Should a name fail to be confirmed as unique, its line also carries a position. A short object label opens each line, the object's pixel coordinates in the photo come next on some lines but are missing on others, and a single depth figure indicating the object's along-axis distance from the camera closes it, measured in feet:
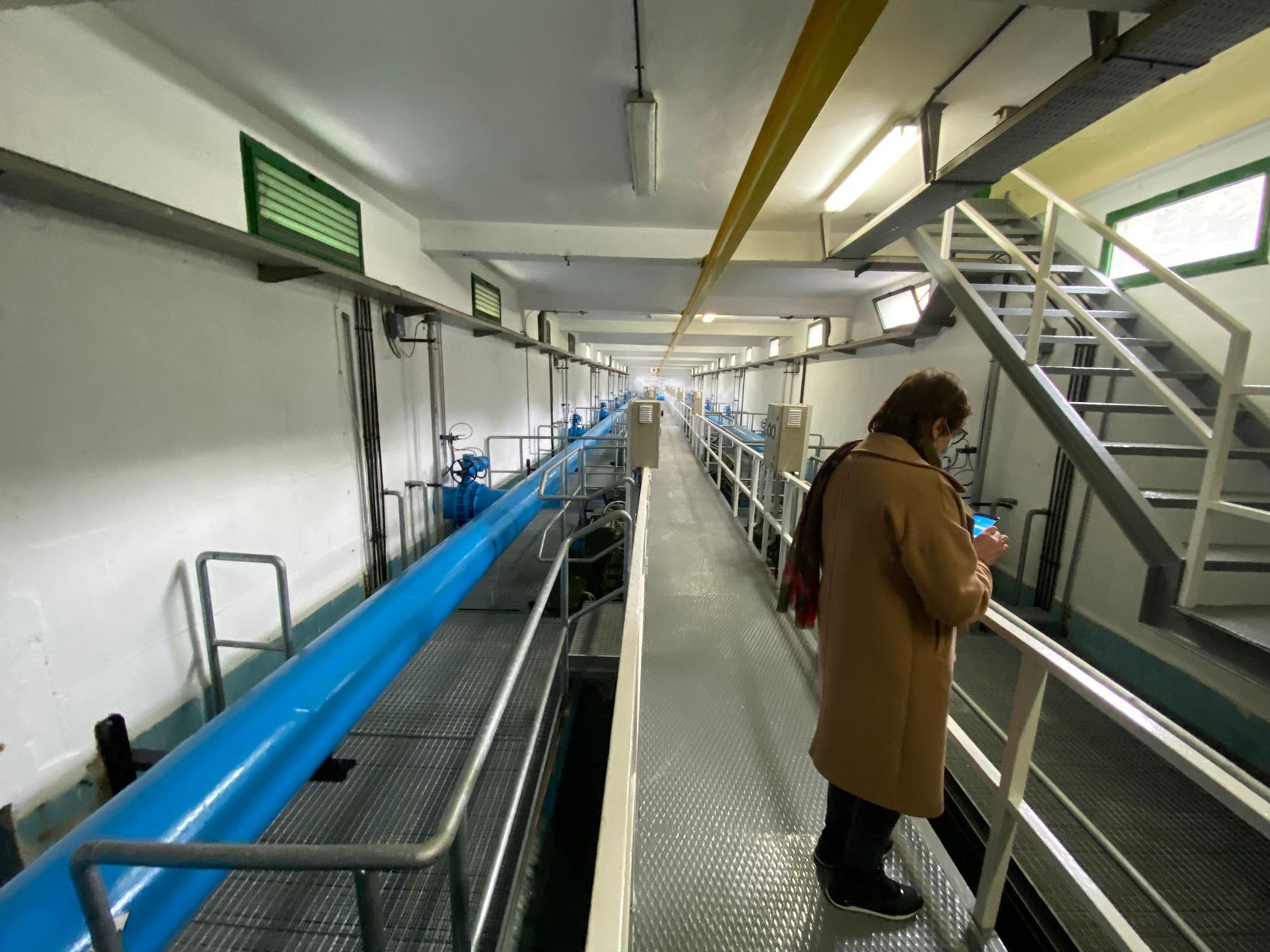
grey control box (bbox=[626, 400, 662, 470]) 13.46
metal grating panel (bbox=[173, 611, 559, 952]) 5.11
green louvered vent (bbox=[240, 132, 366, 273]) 8.33
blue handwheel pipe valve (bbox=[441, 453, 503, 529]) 15.61
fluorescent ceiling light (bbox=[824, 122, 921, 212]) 8.89
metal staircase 6.26
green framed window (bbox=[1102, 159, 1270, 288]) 8.84
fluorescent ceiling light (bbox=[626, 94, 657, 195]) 7.79
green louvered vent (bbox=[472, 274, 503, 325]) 18.72
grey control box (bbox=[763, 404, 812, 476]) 12.42
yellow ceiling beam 4.60
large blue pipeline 3.36
